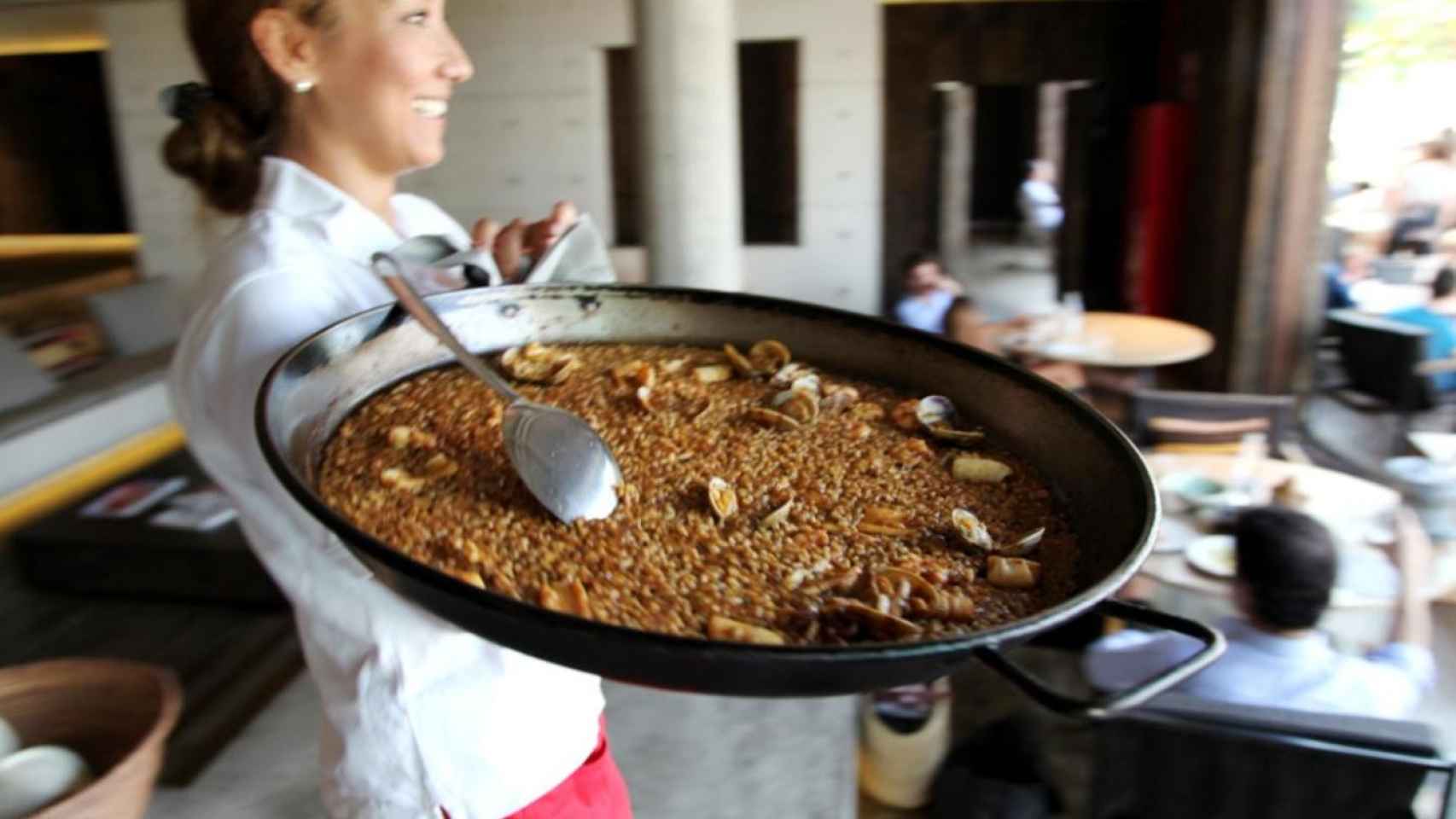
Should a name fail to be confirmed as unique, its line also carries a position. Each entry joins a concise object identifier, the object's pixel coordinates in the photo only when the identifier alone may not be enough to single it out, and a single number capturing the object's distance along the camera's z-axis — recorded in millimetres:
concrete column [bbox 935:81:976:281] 6414
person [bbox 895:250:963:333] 4422
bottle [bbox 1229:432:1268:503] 2984
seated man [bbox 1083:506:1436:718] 2045
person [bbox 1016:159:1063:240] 6925
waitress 962
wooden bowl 1582
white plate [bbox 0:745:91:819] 1402
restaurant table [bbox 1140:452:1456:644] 2566
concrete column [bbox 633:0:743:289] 3627
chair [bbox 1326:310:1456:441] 4578
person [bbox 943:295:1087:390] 3963
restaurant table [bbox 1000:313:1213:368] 4188
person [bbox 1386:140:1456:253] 5551
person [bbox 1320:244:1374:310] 5273
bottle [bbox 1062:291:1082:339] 4422
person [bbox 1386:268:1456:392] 4680
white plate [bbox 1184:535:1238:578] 2594
